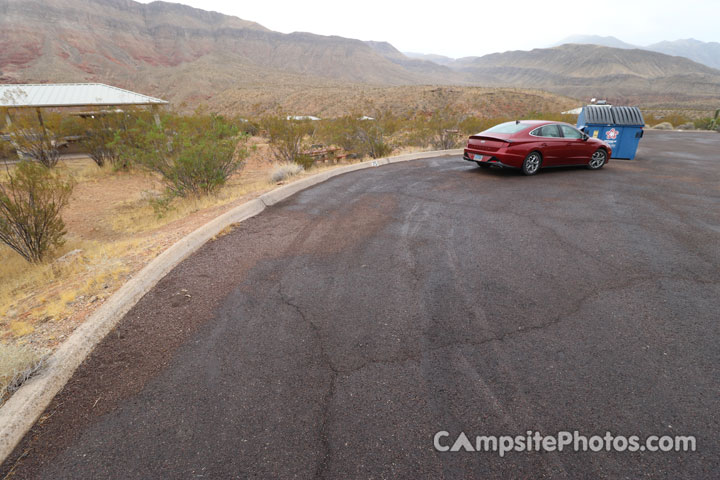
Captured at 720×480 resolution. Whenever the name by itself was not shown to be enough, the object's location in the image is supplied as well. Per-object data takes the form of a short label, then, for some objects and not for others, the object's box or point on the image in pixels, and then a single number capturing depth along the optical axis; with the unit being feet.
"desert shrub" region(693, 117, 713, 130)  98.85
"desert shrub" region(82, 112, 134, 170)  55.31
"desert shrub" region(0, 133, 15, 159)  54.85
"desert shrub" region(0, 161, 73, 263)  21.30
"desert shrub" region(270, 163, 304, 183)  35.31
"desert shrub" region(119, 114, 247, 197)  31.19
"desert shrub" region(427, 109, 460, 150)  60.59
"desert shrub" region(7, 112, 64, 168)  50.39
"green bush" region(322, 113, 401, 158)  52.60
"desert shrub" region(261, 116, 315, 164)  47.26
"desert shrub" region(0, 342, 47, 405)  8.79
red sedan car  32.27
